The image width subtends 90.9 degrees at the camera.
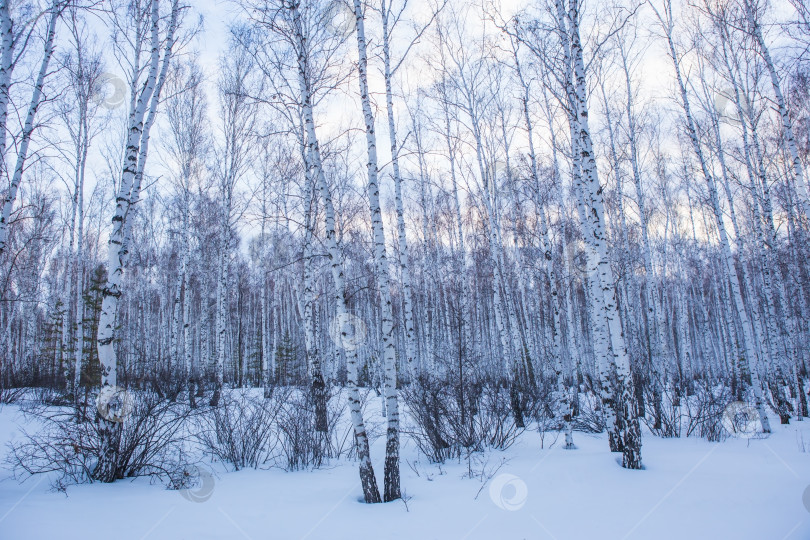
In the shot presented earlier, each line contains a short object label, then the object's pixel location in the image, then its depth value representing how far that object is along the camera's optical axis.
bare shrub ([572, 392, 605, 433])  7.75
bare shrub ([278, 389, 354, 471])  5.64
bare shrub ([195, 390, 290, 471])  5.59
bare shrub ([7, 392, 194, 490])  4.40
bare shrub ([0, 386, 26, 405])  9.78
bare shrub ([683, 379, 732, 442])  6.56
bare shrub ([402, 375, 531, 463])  5.99
